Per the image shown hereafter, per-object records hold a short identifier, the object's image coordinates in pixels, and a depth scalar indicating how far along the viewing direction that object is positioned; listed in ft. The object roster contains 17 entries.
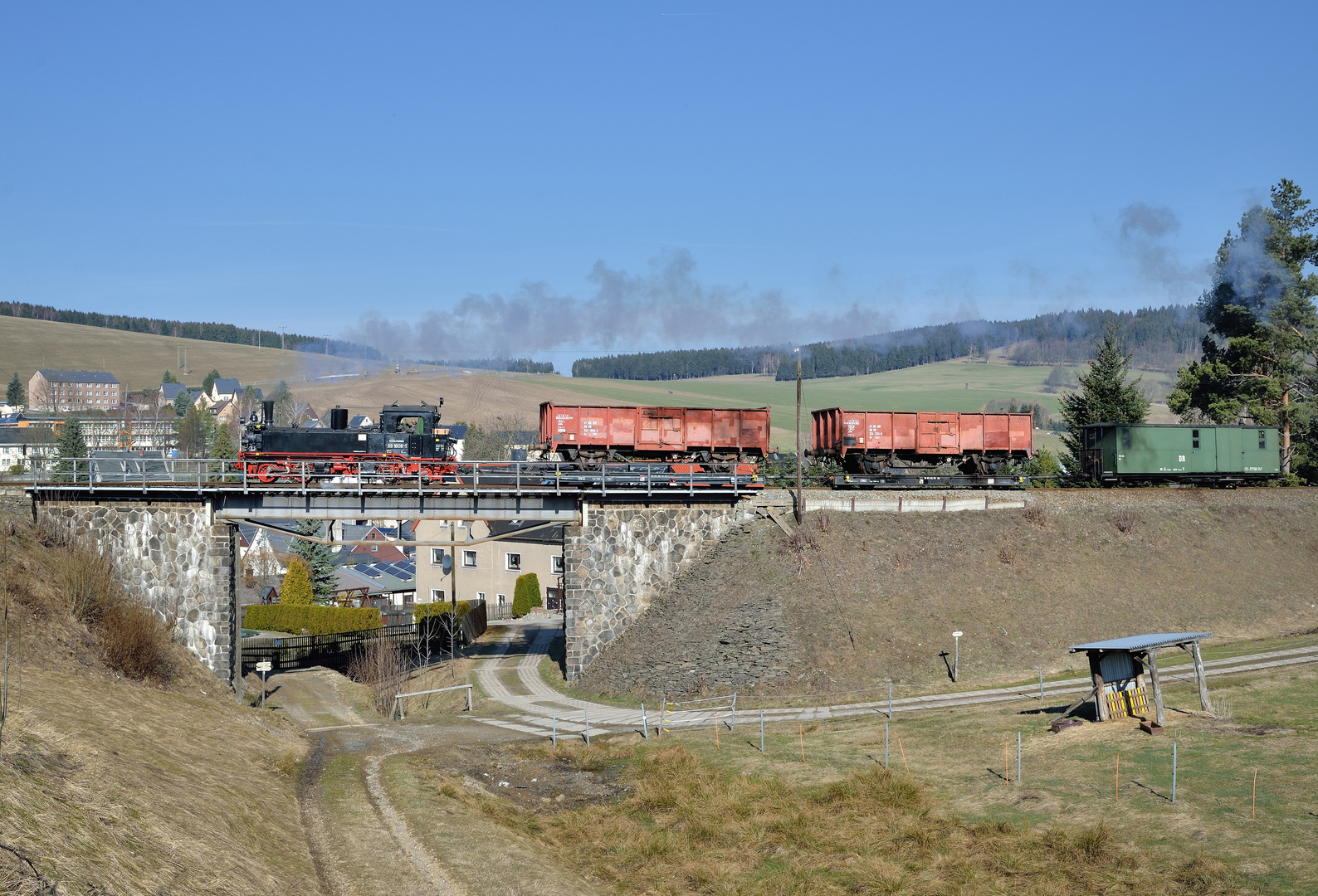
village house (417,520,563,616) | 249.96
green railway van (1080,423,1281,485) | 169.58
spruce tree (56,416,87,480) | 352.08
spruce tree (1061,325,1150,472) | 201.57
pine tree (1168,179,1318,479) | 194.18
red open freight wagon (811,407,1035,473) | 157.79
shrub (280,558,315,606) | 231.09
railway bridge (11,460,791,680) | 125.39
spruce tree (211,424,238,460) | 404.43
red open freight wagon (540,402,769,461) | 151.94
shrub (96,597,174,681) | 106.65
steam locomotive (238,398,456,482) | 147.84
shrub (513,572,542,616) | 241.55
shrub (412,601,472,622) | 208.75
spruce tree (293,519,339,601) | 242.45
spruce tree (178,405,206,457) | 462.19
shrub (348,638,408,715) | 138.10
